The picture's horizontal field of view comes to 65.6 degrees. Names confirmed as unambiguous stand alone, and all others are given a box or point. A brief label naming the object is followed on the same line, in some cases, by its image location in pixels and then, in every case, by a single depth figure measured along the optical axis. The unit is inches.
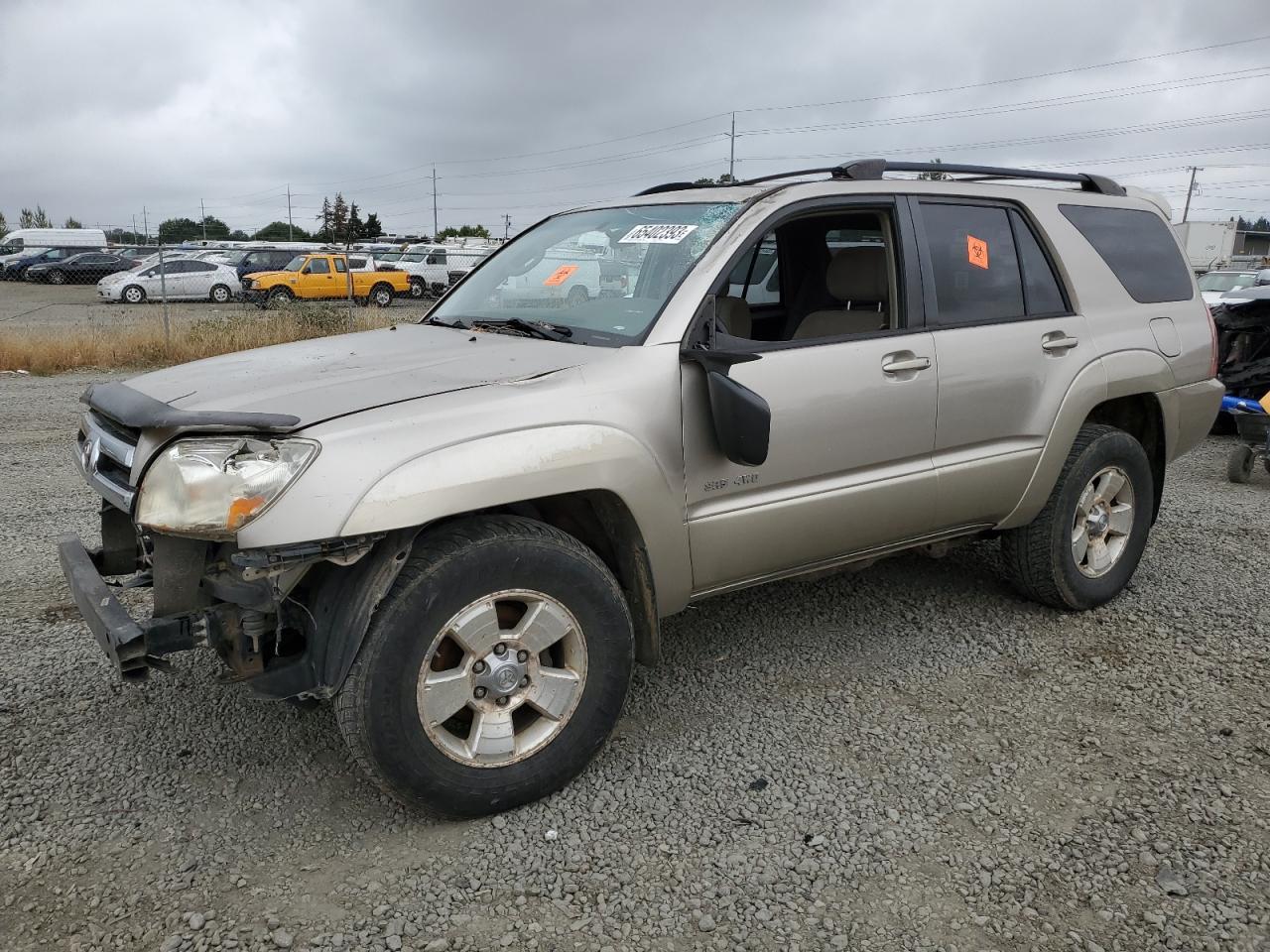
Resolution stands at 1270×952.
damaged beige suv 103.4
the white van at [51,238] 1636.3
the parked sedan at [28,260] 1492.4
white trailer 1419.8
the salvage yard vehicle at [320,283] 1121.4
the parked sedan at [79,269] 1362.0
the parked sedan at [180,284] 1122.7
